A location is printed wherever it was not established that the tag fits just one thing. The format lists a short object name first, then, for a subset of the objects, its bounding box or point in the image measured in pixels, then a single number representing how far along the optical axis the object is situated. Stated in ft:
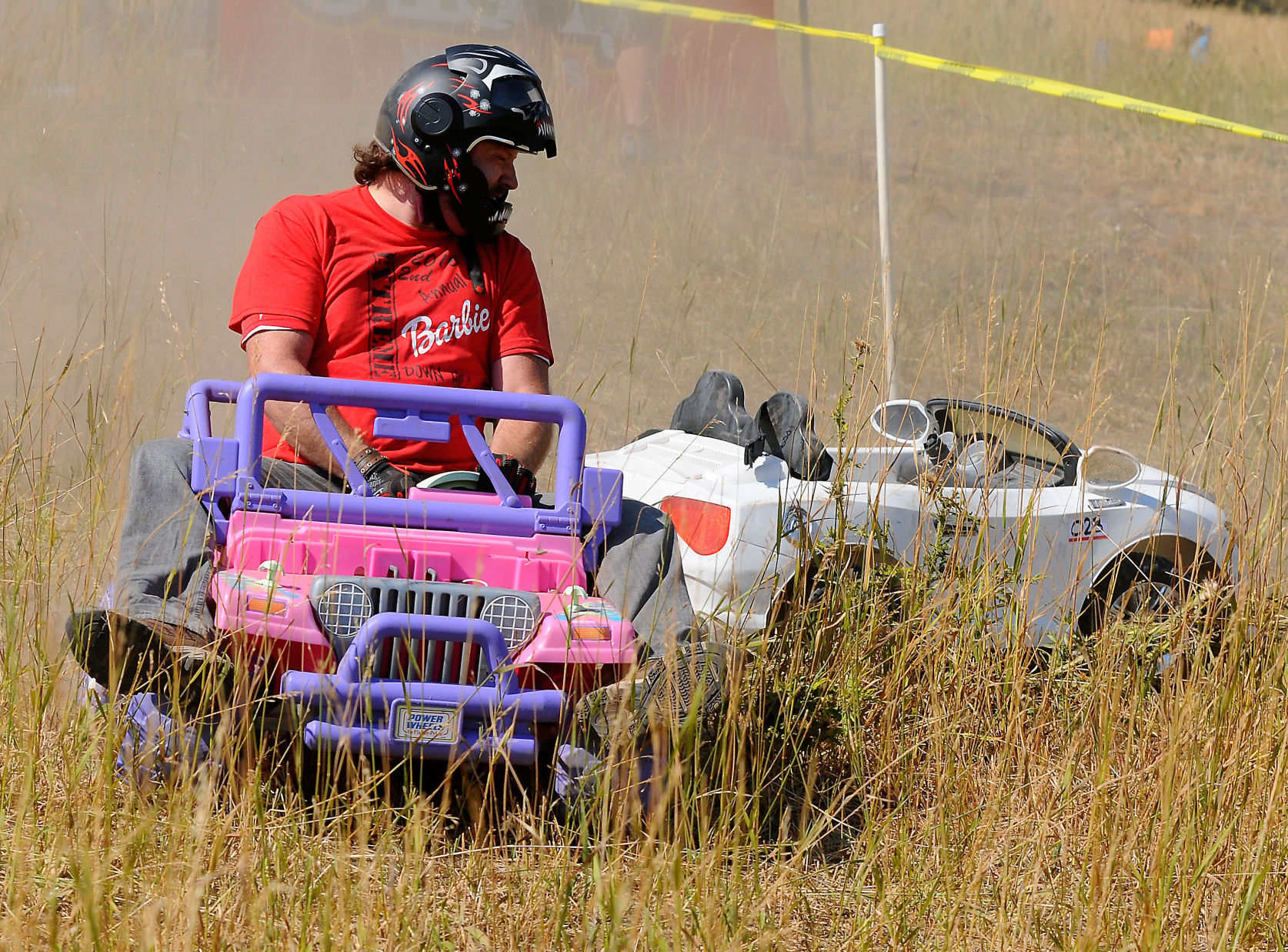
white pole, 36.27
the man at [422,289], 20.74
